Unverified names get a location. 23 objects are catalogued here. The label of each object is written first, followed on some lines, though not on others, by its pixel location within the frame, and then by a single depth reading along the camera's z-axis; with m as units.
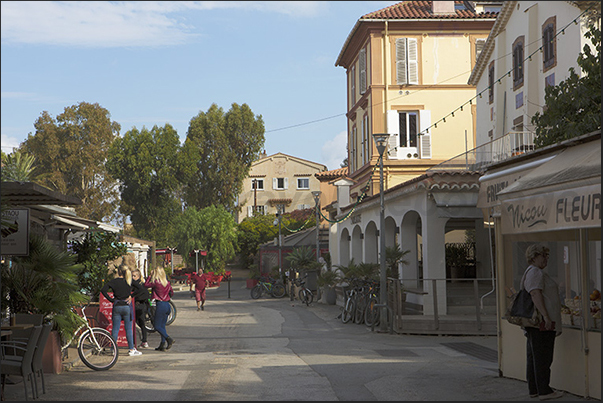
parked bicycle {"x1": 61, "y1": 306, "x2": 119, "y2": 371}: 11.14
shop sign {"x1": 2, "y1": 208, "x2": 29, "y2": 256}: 10.17
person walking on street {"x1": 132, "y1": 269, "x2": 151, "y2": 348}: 14.27
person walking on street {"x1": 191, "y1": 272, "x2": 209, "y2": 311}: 27.56
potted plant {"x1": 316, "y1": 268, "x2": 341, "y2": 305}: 26.58
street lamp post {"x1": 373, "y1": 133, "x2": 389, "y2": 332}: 17.80
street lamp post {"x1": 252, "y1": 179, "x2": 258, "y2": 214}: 74.53
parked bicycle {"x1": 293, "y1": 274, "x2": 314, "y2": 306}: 30.19
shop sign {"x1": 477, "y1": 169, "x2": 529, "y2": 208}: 9.38
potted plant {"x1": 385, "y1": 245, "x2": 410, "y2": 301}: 20.22
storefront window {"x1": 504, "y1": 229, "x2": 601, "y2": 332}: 8.08
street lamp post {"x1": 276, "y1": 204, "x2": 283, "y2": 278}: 42.25
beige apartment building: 77.31
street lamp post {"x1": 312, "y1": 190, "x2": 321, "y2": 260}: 35.06
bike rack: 17.36
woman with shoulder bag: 7.85
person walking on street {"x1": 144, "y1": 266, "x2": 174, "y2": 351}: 14.10
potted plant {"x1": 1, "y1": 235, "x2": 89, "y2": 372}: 10.61
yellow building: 35.00
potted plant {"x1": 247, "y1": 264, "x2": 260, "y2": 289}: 44.40
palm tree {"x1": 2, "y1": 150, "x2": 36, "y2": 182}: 20.63
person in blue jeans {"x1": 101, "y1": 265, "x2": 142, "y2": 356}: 13.00
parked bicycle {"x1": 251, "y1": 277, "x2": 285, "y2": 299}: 36.81
